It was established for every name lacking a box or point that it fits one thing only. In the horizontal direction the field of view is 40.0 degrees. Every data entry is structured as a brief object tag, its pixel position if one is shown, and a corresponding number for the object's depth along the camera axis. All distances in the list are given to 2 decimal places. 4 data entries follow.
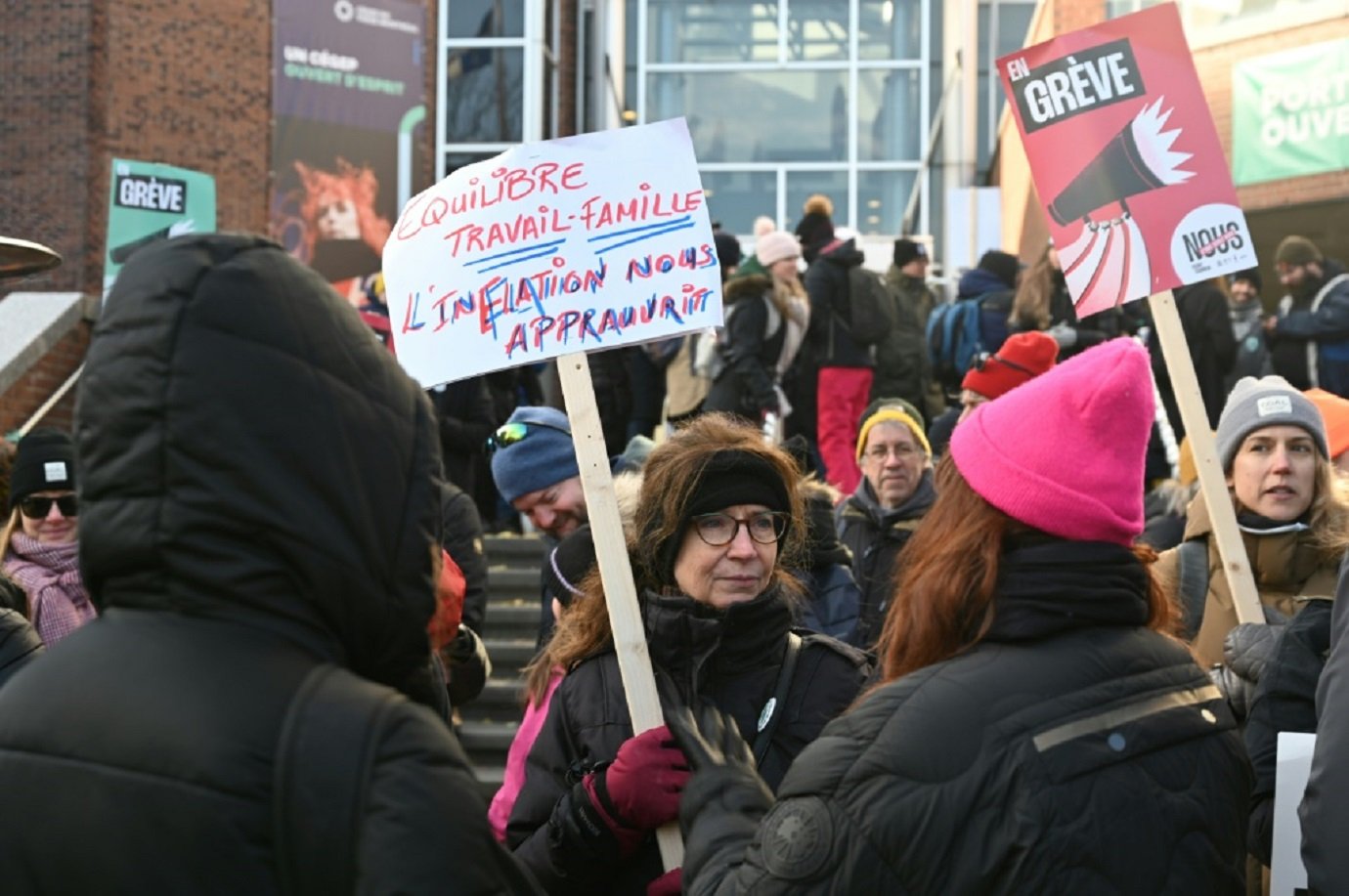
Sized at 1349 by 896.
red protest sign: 5.43
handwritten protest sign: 4.38
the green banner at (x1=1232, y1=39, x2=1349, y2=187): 16.44
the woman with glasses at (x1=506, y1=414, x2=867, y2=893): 3.65
